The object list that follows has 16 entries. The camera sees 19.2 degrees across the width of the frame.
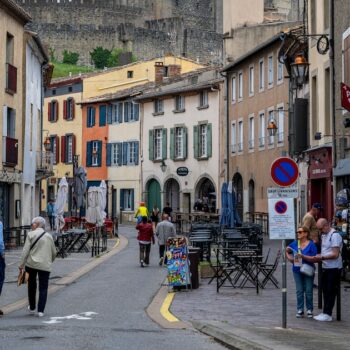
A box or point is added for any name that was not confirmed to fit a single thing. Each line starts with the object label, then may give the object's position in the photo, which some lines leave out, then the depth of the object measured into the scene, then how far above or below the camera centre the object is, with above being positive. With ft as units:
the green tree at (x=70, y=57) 379.10 +63.49
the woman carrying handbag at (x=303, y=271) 49.60 -1.98
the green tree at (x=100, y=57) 372.17 +62.57
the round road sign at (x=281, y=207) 45.67 +1.02
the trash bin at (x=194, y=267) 63.31 -2.26
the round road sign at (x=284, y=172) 46.14 +2.59
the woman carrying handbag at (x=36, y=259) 51.17 -1.44
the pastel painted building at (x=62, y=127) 218.18 +22.16
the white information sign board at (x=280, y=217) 45.39 +0.58
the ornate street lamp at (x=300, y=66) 82.84 +13.52
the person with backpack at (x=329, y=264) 48.65 -1.61
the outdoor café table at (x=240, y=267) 61.57 -2.29
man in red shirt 83.82 -0.71
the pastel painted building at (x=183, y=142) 172.24 +15.58
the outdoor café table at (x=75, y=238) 99.26 -0.78
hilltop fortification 386.52 +80.23
